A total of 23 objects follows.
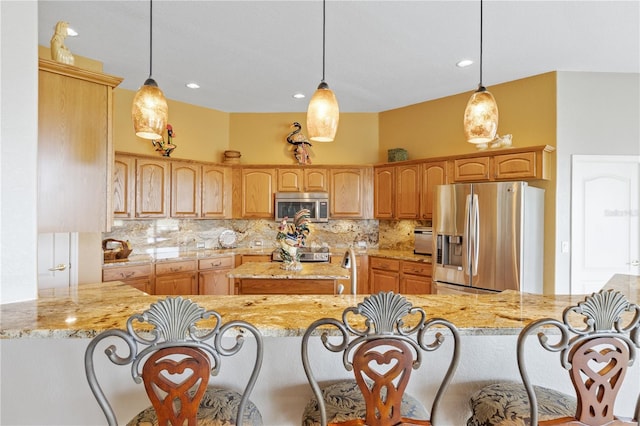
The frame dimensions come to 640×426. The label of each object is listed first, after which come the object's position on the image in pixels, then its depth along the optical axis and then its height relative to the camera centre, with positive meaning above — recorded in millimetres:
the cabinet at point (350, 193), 5078 +299
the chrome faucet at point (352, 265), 1842 -303
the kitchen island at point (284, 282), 2760 -588
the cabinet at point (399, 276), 4125 -826
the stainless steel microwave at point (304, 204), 5035 +123
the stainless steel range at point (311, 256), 4688 -624
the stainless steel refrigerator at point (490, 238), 3234 -253
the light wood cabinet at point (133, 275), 3438 -689
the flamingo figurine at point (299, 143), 5215 +1080
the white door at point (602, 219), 3555 -55
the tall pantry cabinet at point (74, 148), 1908 +376
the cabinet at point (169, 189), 4031 +303
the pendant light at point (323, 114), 1708 +508
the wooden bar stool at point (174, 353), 939 -414
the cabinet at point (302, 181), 5102 +478
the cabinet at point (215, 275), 4352 -848
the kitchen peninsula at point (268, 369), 1424 -691
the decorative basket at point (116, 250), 3752 -453
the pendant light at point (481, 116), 1713 +504
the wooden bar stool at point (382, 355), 986 -424
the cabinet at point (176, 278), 3928 -814
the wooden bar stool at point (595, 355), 1022 -439
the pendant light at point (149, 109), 1584 +488
